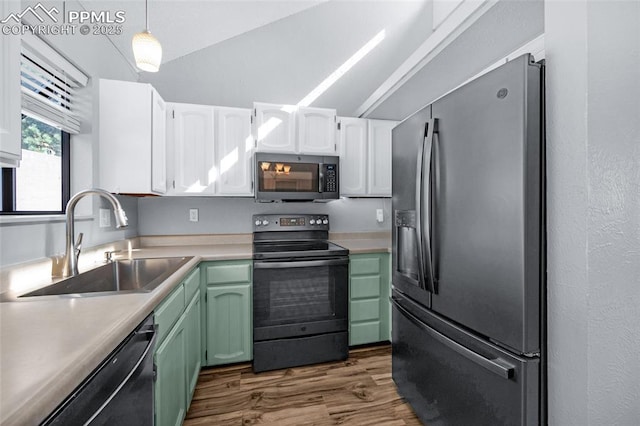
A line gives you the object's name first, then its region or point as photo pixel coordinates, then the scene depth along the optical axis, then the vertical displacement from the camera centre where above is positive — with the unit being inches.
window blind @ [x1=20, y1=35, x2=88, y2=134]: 55.1 +27.1
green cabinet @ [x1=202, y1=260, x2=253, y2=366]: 82.2 -28.1
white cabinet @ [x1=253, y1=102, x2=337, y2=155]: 96.4 +28.6
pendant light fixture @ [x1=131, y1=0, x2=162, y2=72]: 56.1 +31.9
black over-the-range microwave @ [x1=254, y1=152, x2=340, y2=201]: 94.7 +12.0
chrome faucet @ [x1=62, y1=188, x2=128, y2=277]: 53.6 -5.3
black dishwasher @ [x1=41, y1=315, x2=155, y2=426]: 23.7 -17.3
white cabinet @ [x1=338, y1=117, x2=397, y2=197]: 106.7 +20.9
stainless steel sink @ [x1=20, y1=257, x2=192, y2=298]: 52.8 -13.4
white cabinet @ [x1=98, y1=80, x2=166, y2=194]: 75.1 +20.1
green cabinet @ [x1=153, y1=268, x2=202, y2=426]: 45.8 -26.4
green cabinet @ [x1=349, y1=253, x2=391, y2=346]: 94.2 -28.0
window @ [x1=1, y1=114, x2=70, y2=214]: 55.4 +8.4
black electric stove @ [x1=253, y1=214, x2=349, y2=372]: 84.0 -27.7
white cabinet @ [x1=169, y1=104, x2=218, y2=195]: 92.2 +20.4
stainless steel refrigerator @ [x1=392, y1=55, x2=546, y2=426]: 40.4 -6.1
